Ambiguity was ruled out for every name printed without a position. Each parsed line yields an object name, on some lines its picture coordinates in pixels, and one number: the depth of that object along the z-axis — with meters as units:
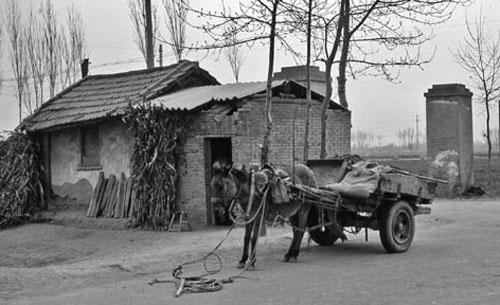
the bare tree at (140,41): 38.58
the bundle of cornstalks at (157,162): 17.25
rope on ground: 9.07
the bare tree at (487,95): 28.99
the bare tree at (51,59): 37.72
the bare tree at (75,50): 38.56
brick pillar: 24.28
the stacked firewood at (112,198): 18.67
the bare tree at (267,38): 16.22
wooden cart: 11.77
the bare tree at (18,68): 37.59
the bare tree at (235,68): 33.92
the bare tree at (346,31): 19.34
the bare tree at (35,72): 37.69
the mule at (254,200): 10.24
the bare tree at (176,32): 35.97
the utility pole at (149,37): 29.50
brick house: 17.31
